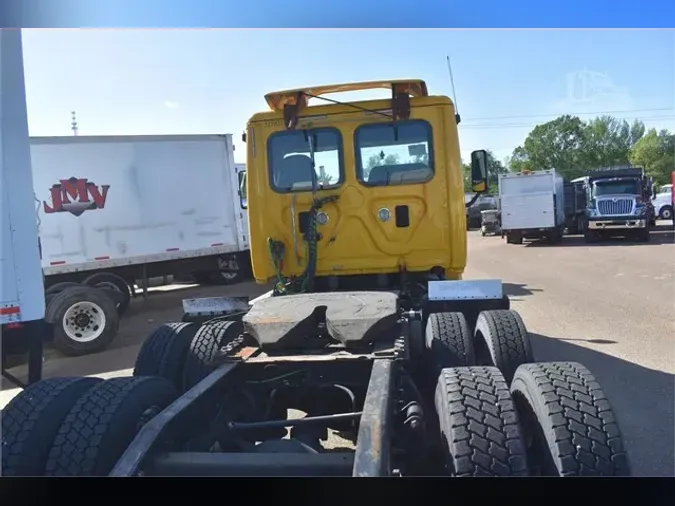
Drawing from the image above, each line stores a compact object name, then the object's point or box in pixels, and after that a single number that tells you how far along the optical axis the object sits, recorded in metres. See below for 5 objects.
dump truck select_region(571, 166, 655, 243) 20.16
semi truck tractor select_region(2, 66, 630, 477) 2.43
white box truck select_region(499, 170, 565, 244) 20.45
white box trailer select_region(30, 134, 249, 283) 9.85
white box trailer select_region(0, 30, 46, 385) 4.51
